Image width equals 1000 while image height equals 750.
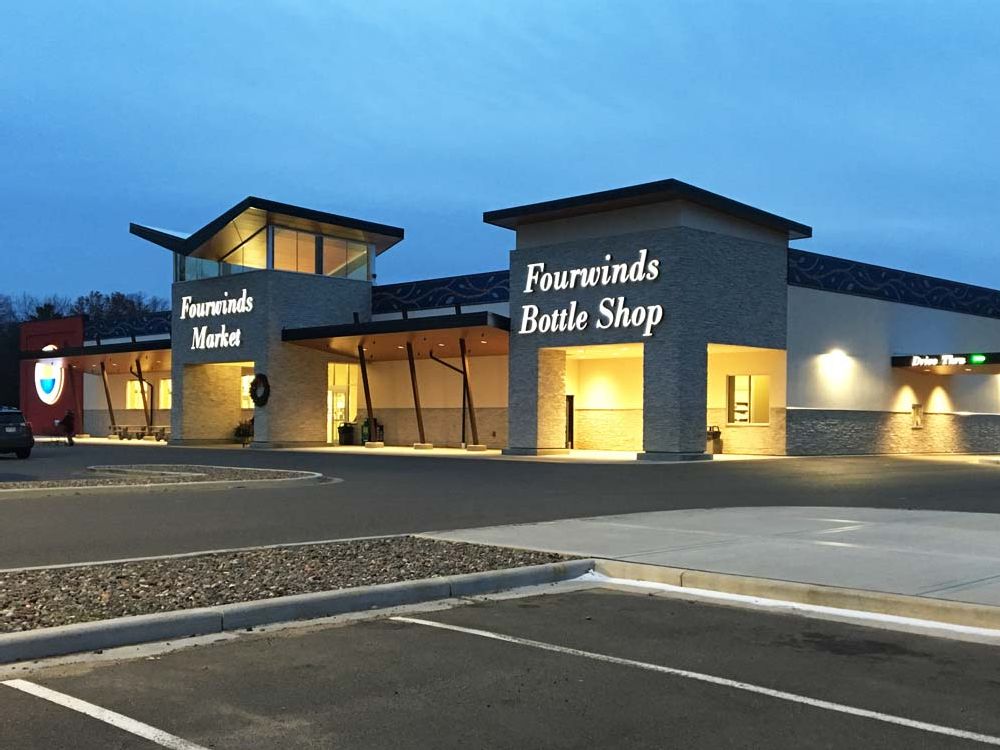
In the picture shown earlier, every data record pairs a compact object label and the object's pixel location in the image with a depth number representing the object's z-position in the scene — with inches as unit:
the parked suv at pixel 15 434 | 1350.9
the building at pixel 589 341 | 1323.8
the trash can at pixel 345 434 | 1834.4
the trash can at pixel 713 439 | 1461.1
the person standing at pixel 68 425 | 1865.2
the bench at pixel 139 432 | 2111.2
